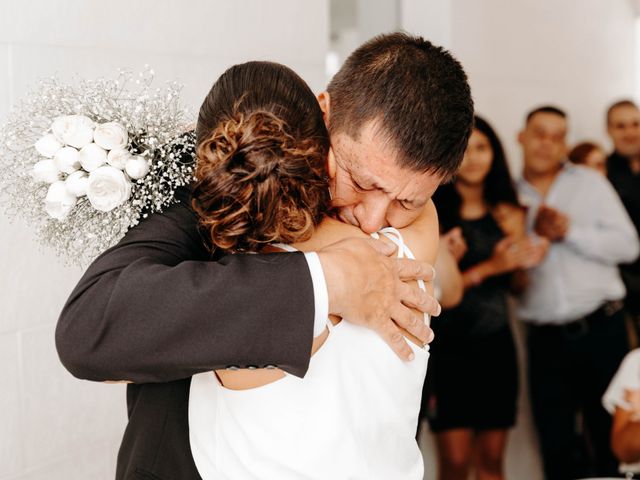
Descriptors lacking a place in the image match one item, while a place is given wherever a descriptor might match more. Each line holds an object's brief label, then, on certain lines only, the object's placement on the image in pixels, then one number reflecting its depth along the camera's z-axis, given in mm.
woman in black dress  3092
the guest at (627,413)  2379
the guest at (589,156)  4250
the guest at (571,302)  3459
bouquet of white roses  967
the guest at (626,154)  4297
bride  853
